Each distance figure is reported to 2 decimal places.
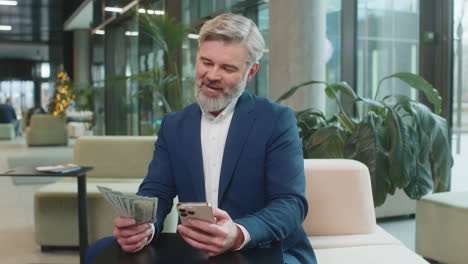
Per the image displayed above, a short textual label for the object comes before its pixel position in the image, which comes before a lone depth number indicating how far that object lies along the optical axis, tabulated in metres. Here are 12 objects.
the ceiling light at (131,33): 10.74
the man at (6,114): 16.94
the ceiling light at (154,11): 9.07
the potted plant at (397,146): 3.27
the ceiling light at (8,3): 15.92
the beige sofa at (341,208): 2.41
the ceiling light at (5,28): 20.19
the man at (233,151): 1.68
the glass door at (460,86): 4.61
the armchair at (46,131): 13.37
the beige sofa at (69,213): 4.03
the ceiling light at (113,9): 11.45
